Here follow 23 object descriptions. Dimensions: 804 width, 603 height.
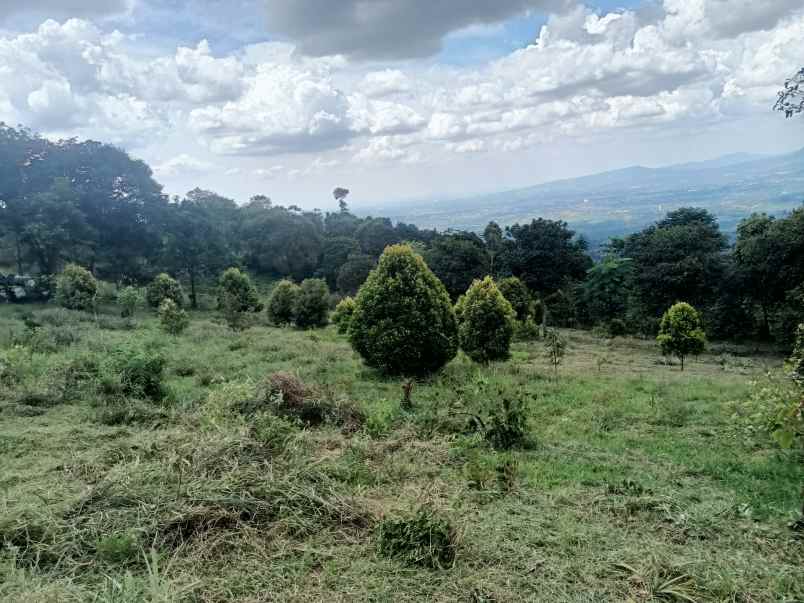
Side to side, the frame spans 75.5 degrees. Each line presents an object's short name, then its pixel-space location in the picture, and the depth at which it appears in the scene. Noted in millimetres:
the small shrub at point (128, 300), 21641
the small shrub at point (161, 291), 25891
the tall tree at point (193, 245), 32719
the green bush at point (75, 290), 21422
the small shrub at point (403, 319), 10398
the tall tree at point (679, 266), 28422
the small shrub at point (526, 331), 21828
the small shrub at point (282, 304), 24828
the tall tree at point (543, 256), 34125
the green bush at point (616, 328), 27891
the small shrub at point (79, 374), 8000
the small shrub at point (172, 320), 16766
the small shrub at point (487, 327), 12766
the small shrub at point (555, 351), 12920
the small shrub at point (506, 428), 6543
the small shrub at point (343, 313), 19742
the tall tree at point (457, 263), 33625
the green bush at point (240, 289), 27270
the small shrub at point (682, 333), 16109
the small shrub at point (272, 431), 5293
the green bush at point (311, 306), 23958
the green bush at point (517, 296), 26141
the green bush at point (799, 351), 4632
